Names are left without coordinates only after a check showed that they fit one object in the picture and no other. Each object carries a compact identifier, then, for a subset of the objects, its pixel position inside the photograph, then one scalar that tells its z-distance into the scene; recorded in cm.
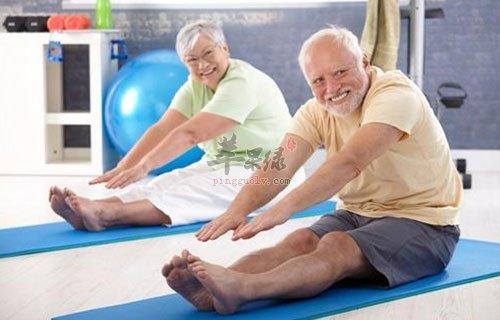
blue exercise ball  575
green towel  559
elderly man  263
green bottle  629
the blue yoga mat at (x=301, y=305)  266
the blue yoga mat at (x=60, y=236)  370
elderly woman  394
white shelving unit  614
